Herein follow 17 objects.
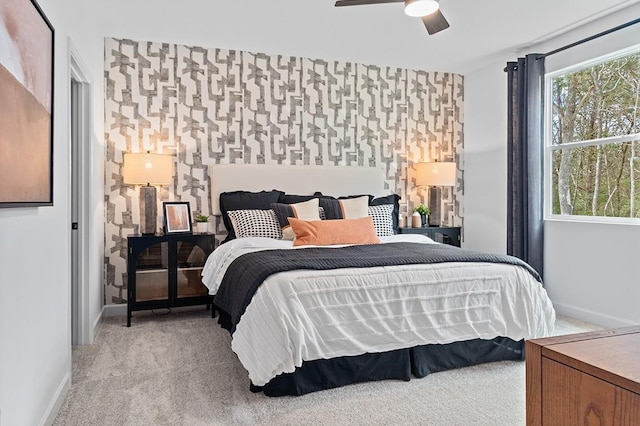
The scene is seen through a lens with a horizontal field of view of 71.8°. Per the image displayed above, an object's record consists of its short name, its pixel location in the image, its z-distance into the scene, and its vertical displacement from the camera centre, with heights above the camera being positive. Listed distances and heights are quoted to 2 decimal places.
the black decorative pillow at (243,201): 4.31 +0.12
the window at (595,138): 3.71 +0.68
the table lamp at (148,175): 4.00 +0.35
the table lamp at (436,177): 5.00 +0.40
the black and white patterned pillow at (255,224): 3.99 -0.10
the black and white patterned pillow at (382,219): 4.34 -0.06
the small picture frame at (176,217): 4.20 -0.04
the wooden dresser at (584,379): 0.87 -0.35
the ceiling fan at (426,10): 2.58 +1.23
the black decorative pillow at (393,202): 4.67 +0.11
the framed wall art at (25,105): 1.50 +0.42
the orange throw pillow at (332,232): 3.65 -0.16
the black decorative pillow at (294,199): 4.44 +0.14
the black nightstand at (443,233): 4.95 -0.23
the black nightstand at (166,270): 3.90 -0.52
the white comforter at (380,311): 2.33 -0.58
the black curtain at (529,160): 4.34 +0.51
